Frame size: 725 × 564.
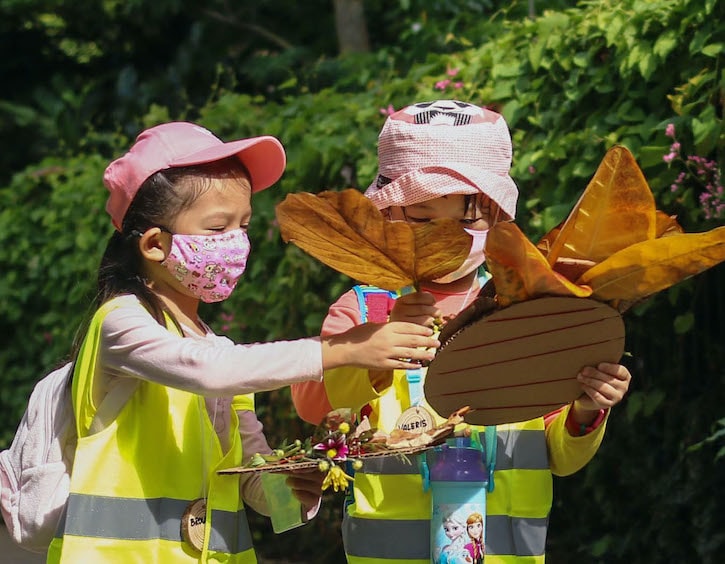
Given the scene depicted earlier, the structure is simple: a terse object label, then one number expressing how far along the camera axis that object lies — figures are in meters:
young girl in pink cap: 5.61
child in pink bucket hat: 5.80
